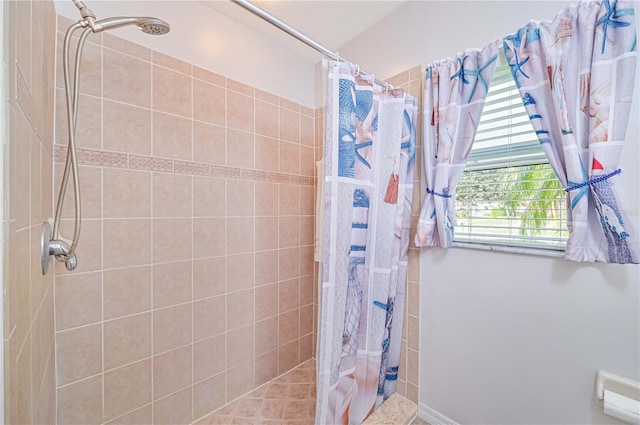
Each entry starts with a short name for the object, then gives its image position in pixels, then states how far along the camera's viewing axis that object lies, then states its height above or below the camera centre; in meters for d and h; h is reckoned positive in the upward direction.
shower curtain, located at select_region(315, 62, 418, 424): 1.12 -0.13
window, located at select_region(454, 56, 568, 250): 1.10 +0.12
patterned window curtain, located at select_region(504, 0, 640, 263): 0.88 +0.39
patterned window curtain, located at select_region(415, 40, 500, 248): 1.22 +0.43
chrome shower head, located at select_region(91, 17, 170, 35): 0.88 +0.65
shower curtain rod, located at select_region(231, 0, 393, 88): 0.90 +0.71
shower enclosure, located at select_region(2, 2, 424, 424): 1.04 -0.17
